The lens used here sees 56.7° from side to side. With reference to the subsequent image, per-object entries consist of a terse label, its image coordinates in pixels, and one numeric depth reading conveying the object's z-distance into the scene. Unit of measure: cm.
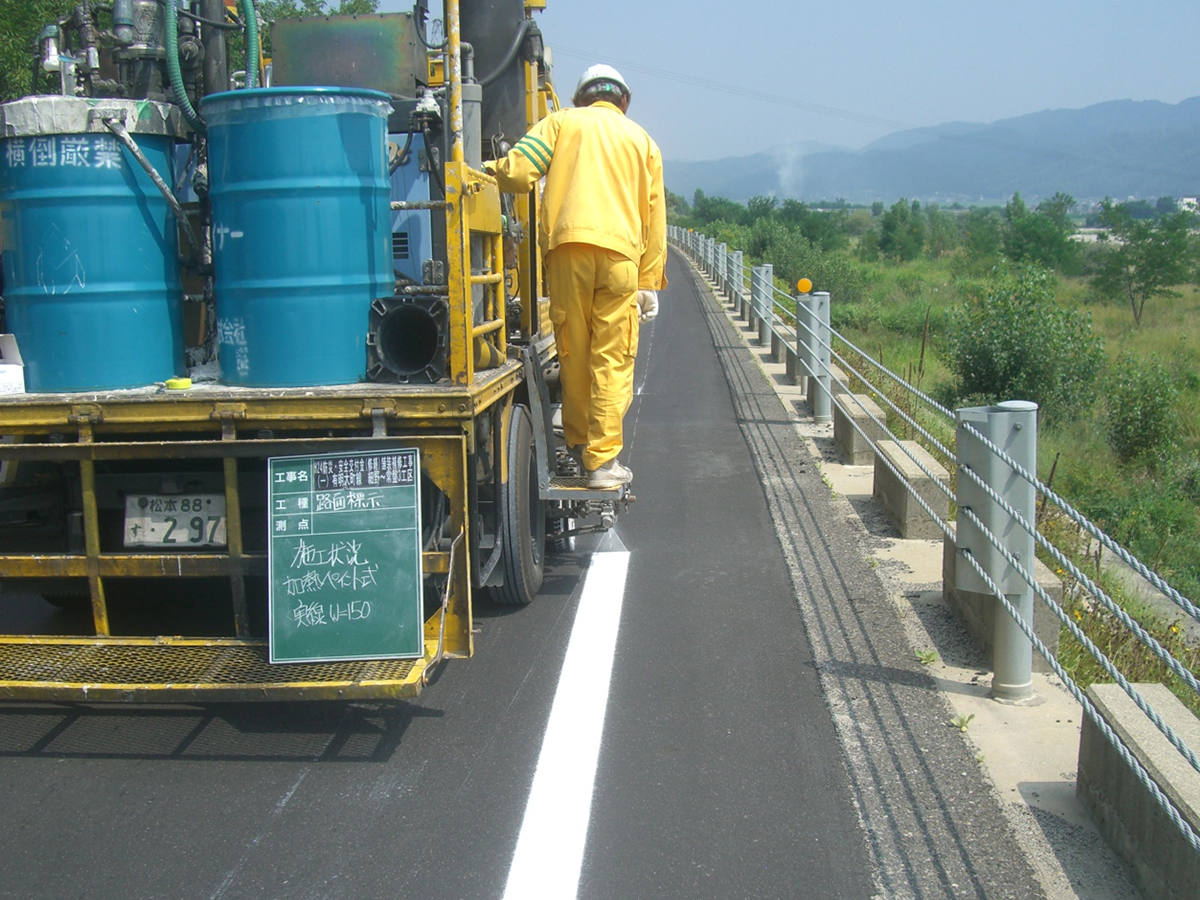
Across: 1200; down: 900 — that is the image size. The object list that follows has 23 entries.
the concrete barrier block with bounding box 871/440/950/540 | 670
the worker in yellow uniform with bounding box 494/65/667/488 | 516
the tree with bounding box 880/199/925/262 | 6134
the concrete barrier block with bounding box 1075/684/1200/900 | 304
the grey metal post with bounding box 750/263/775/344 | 1514
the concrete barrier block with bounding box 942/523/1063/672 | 475
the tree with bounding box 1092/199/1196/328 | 3759
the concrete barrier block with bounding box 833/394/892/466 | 866
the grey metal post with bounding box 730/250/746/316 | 2119
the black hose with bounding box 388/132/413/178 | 508
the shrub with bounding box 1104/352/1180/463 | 1557
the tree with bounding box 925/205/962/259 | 6600
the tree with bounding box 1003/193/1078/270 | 5003
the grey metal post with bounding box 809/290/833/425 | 1059
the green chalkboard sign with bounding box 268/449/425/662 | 421
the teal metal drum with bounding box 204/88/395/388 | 433
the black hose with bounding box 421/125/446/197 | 496
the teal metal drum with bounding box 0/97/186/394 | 436
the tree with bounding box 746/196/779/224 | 7146
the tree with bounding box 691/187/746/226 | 7638
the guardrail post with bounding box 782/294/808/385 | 1227
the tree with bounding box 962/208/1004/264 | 5178
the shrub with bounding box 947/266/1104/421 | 1627
